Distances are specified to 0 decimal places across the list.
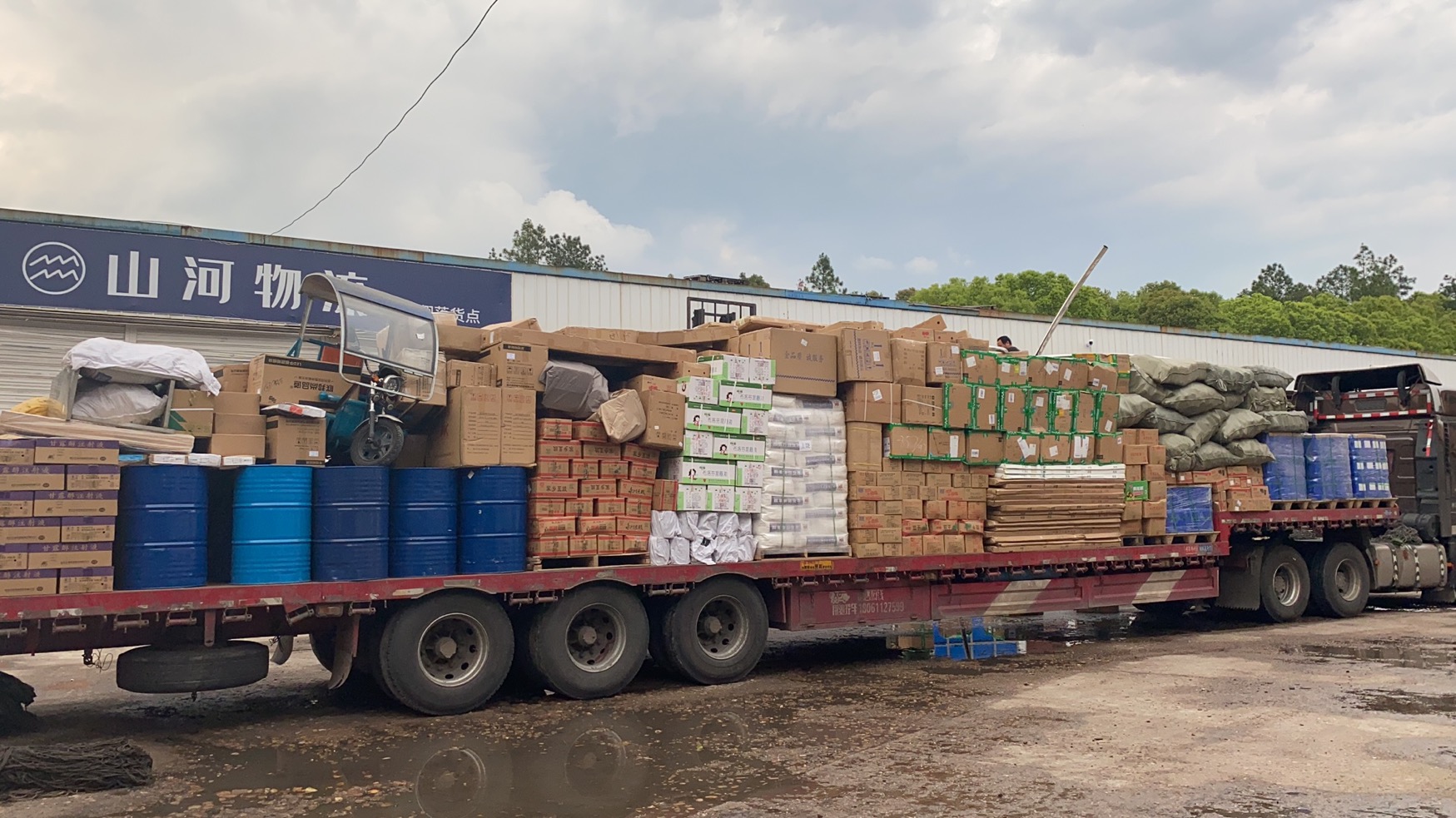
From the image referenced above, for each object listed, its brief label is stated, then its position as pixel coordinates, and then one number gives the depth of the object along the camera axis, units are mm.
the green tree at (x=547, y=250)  84188
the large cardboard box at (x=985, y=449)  11656
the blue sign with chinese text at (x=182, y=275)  13828
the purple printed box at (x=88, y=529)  7211
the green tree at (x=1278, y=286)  95375
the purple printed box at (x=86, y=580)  7215
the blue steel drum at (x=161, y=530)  7535
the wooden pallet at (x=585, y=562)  9203
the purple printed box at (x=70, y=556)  7125
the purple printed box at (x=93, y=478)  7238
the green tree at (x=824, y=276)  97000
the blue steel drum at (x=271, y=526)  7961
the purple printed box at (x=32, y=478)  7047
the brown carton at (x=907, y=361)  11203
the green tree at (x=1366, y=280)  103188
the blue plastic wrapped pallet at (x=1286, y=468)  14617
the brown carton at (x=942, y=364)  11430
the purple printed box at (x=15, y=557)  7039
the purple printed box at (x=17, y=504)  7023
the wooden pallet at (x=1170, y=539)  13273
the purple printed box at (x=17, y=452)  7055
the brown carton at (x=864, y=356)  10945
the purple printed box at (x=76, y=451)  7168
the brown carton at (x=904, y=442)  11109
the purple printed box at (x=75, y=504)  7133
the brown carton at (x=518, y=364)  9211
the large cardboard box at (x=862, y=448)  10992
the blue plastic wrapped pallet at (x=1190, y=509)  13516
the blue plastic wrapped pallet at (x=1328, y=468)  15016
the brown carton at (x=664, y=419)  9594
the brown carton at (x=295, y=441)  8273
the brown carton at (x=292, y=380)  8453
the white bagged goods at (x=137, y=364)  7613
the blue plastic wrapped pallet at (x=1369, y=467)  15422
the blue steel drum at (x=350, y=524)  8273
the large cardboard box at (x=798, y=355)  10594
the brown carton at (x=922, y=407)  11156
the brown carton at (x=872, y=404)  11008
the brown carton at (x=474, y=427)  8883
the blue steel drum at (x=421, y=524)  8641
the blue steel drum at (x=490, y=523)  8914
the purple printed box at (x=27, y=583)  7035
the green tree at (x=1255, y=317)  64000
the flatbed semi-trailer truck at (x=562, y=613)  7801
